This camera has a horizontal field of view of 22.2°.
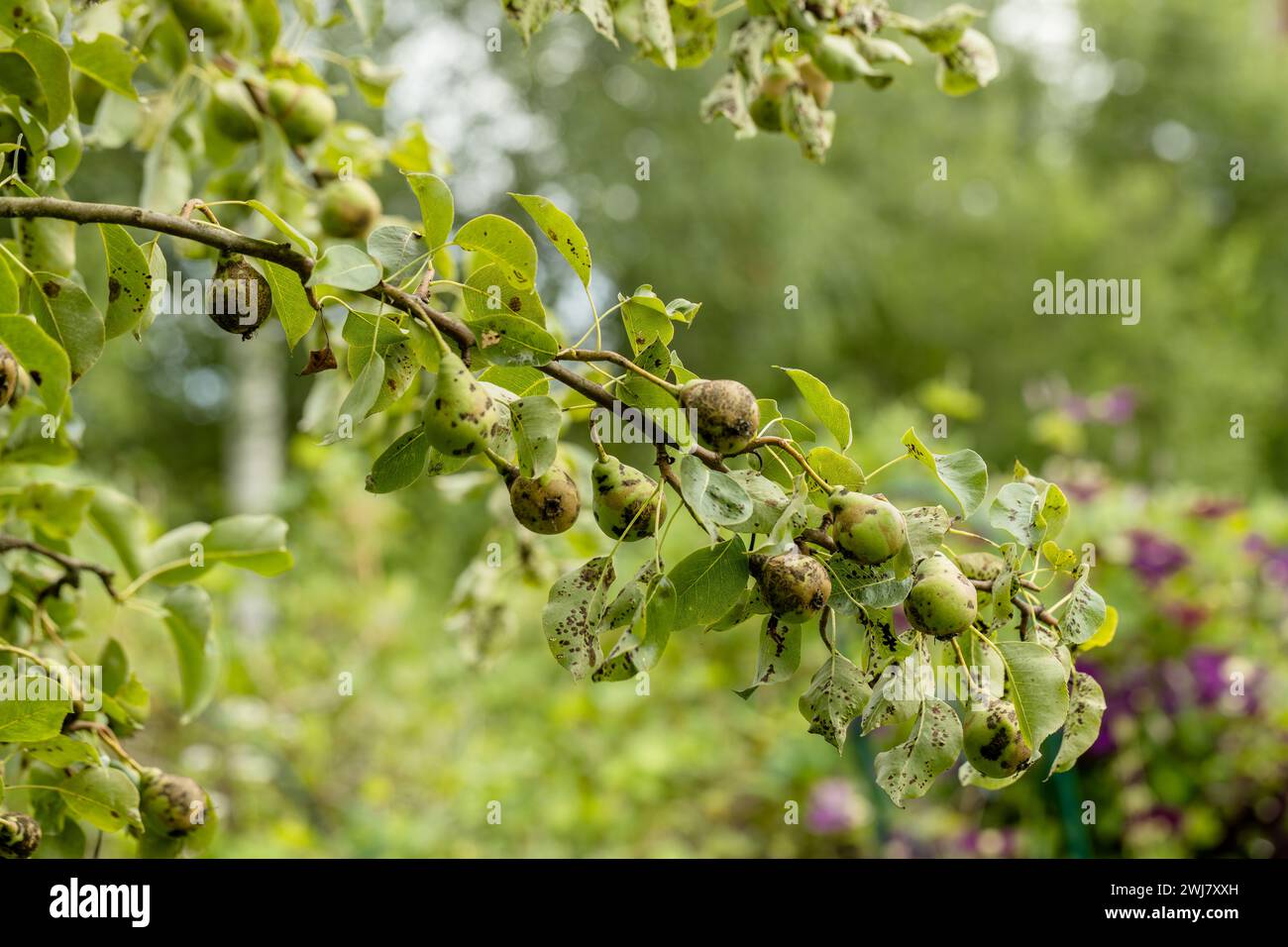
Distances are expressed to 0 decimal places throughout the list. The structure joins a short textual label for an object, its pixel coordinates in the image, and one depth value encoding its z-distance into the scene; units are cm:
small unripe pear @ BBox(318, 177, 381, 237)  187
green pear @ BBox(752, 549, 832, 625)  149
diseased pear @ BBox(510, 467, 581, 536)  156
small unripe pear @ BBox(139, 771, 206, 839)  168
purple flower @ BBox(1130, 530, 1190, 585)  409
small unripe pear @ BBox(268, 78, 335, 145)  190
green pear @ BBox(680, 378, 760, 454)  150
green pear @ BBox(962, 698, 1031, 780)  151
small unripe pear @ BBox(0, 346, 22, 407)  155
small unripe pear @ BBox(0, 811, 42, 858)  158
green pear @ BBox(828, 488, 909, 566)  149
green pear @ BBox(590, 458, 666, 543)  153
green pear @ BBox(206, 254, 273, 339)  155
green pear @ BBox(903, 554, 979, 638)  150
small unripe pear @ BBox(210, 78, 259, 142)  188
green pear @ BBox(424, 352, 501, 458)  147
